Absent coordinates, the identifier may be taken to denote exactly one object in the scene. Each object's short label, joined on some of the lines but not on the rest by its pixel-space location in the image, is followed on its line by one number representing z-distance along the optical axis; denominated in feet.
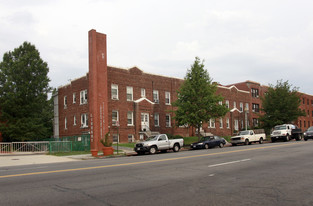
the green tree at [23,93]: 121.39
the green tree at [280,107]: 150.20
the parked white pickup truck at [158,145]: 78.64
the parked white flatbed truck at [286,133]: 113.70
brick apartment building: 102.32
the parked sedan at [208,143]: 93.20
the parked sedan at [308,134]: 108.26
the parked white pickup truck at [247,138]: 104.78
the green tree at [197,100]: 106.63
